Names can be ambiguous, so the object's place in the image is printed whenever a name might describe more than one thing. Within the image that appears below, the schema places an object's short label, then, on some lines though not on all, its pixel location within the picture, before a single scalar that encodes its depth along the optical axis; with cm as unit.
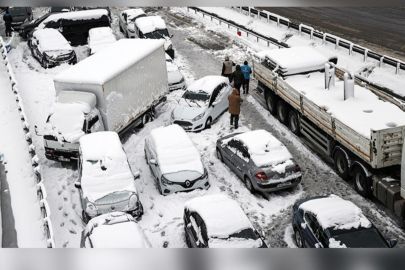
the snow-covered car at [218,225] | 1124
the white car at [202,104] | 1930
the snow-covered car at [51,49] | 2730
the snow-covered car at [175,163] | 1501
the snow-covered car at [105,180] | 1373
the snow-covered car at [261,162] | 1459
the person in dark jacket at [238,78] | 2166
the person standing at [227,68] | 2305
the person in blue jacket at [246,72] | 2205
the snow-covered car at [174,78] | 2338
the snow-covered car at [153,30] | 2819
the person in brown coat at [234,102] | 1895
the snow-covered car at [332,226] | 1095
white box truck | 1705
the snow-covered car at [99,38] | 2747
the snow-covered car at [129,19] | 3190
